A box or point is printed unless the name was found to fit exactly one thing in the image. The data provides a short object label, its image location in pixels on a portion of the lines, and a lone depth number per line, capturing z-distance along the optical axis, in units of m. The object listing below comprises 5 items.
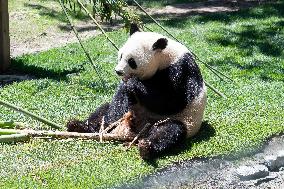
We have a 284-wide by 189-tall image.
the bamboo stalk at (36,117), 10.68
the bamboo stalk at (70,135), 11.90
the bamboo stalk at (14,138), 11.22
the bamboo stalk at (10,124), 11.77
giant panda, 11.59
